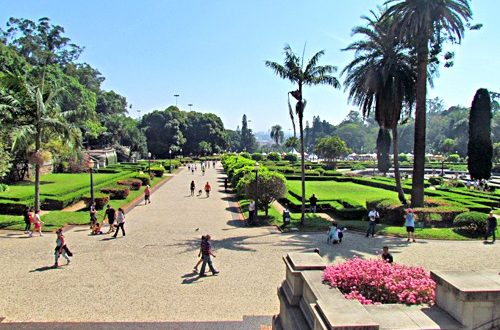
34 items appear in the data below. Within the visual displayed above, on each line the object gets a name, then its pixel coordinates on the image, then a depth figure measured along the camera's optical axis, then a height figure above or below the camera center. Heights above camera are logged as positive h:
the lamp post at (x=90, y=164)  23.01 -0.85
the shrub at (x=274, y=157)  85.57 -1.54
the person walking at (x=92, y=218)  18.80 -3.14
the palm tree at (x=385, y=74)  23.69 +4.37
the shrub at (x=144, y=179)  39.16 -2.83
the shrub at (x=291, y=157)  87.31 -1.67
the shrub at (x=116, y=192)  29.38 -3.06
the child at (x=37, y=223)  17.75 -3.22
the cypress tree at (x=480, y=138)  36.59 +1.11
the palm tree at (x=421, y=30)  21.03 +6.17
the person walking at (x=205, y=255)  12.30 -3.13
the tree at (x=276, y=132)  164.75 +6.94
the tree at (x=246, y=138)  167.62 +4.65
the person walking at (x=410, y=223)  16.78 -2.93
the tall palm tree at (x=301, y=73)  21.36 +3.93
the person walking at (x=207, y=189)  33.22 -3.17
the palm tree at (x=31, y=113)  19.80 +1.71
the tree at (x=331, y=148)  68.69 +0.30
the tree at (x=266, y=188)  22.95 -2.13
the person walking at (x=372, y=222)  17.53 -3.06
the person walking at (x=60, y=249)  13.05 -3.16
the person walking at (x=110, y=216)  18.42 -2.98
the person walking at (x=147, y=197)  28.50 -3.33
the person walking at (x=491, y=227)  16.62 -3.07
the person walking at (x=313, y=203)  24.70 -3.15
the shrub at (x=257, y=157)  79.84 -1.47
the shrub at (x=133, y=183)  34.62 -2.90
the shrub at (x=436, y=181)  43.66 -3.19
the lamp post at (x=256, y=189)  21.52 -2.06
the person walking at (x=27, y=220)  18.06 -3.10
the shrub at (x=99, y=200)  25.64 -3.21
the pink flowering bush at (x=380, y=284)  6.51 -2.20
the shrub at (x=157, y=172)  50.06 -2.76
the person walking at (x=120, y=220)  17.53 -3.01
